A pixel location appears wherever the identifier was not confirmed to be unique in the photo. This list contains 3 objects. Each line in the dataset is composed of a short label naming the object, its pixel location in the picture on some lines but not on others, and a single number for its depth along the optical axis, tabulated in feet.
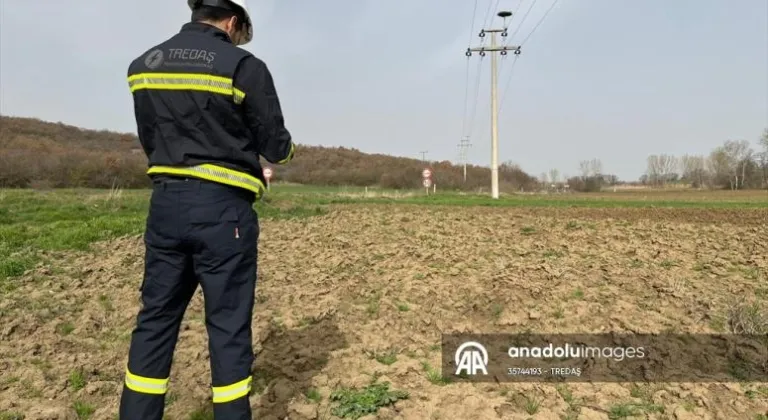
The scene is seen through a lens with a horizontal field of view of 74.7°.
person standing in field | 7.55
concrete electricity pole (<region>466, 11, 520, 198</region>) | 116.88
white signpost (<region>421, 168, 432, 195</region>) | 183.42
